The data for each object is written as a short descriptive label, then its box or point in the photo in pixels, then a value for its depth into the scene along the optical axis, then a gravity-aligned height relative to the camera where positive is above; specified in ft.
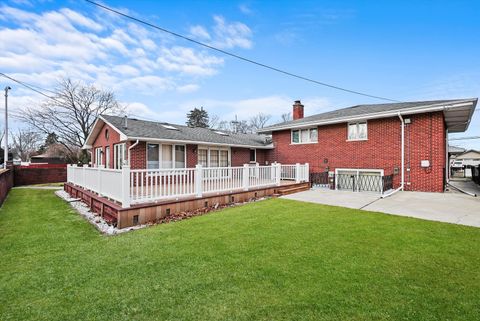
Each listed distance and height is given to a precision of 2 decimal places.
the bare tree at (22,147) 139.86 +9.47
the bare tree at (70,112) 78.43 +17.31
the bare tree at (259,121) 154.51 +26.48
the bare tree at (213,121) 148.31 +25.32
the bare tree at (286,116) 149.07 +28.24
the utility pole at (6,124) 50.90 +8.59
